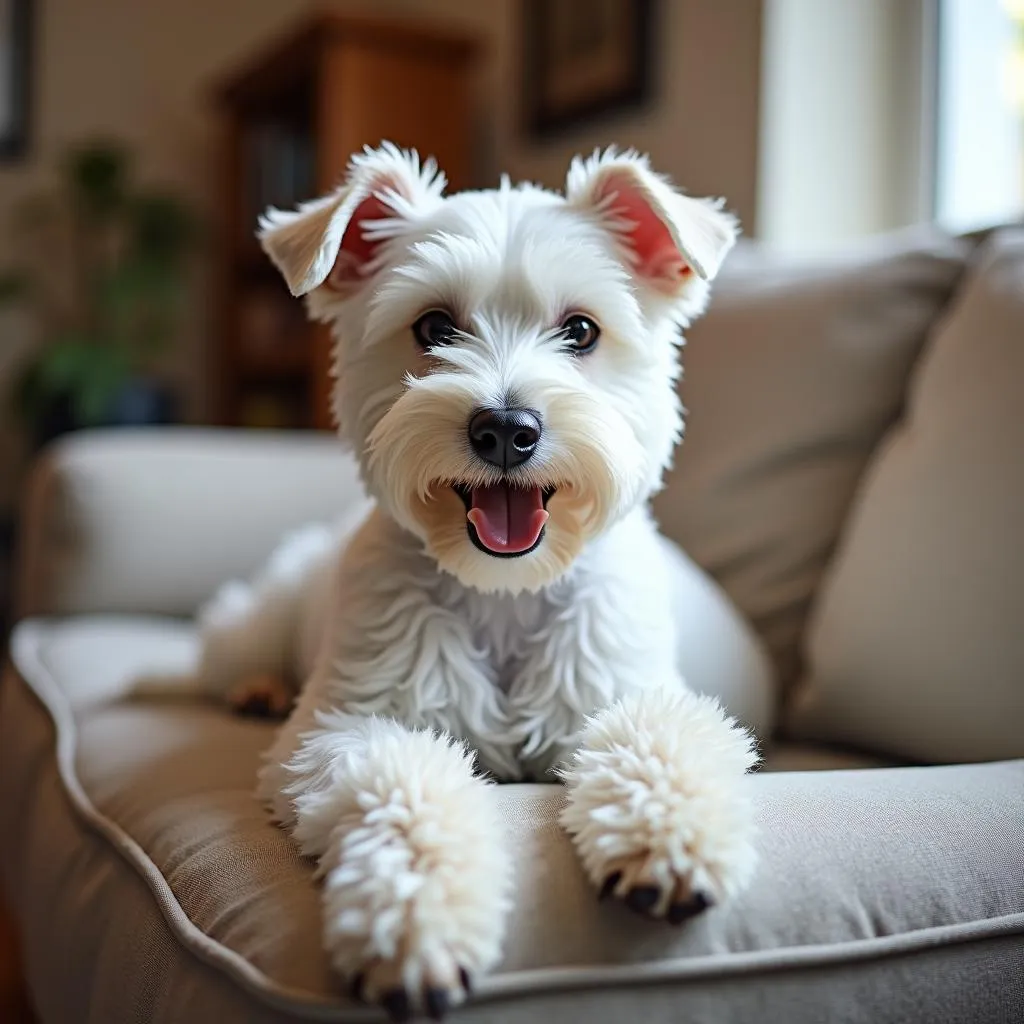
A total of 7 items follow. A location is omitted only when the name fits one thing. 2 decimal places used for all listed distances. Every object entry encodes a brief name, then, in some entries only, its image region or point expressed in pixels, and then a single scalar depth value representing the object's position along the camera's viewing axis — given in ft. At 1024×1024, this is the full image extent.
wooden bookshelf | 11.36
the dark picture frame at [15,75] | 14.58
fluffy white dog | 2.87
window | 8.39
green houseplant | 12.91
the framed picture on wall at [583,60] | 9.86
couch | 2.60
